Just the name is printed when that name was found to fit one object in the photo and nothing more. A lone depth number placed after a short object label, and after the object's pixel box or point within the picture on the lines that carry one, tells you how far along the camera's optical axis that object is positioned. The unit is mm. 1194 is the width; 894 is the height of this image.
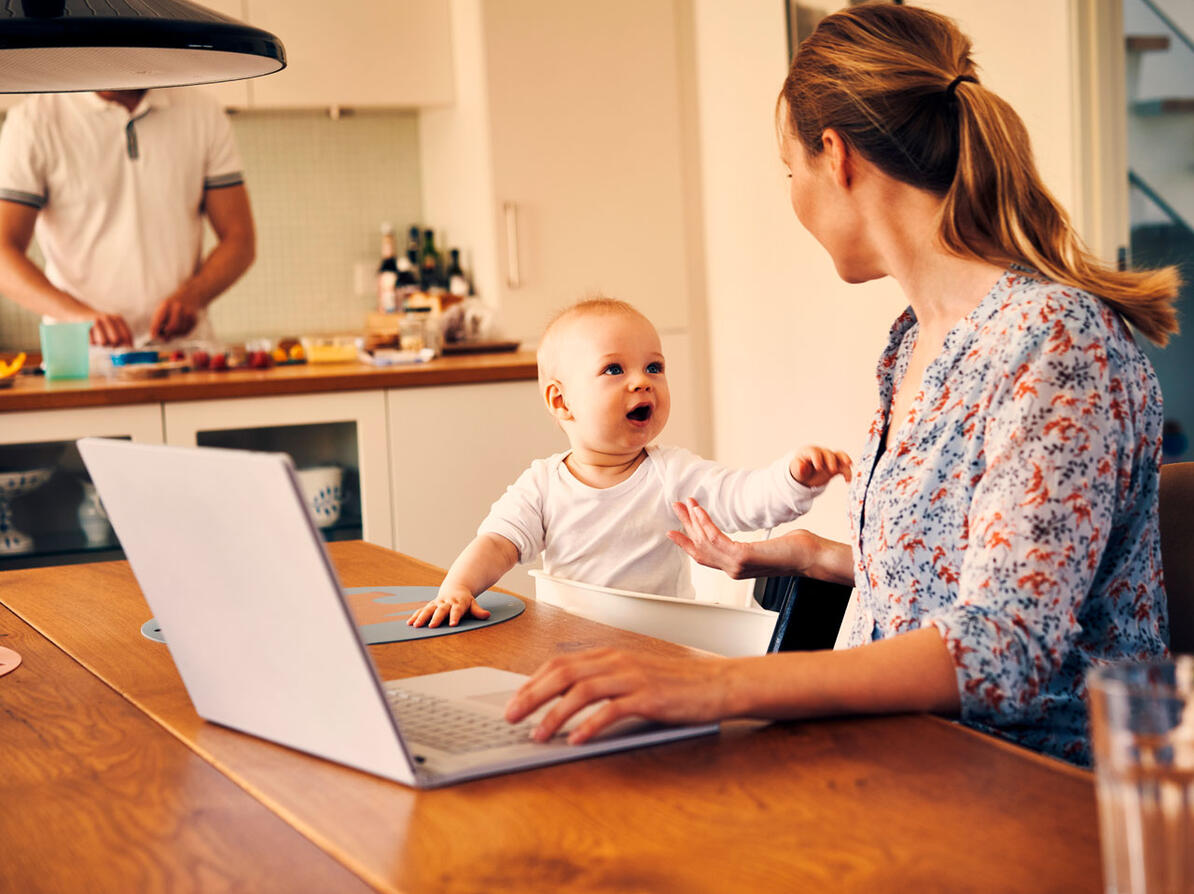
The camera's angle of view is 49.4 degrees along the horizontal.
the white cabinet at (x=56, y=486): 2609
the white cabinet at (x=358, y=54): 4332
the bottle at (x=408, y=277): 4797
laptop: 763
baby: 1757
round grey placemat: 1277
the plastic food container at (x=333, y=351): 3410
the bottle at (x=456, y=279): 4551
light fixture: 1418
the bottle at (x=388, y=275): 4855
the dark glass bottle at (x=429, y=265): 4859
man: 3438
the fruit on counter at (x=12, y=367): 2854
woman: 885
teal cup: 3010
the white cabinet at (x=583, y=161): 4258
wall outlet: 5020
